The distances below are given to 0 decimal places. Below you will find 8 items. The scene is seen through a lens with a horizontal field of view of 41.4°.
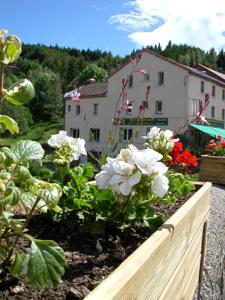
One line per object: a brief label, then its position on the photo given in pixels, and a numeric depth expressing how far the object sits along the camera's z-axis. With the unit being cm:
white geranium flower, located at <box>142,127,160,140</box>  157
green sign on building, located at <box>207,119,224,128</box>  2078
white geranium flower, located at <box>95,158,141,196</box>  88
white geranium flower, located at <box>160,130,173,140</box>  153
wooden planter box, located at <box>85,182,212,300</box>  64
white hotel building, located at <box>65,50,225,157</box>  1898
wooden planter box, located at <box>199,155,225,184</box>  430
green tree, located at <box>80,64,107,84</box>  4593
